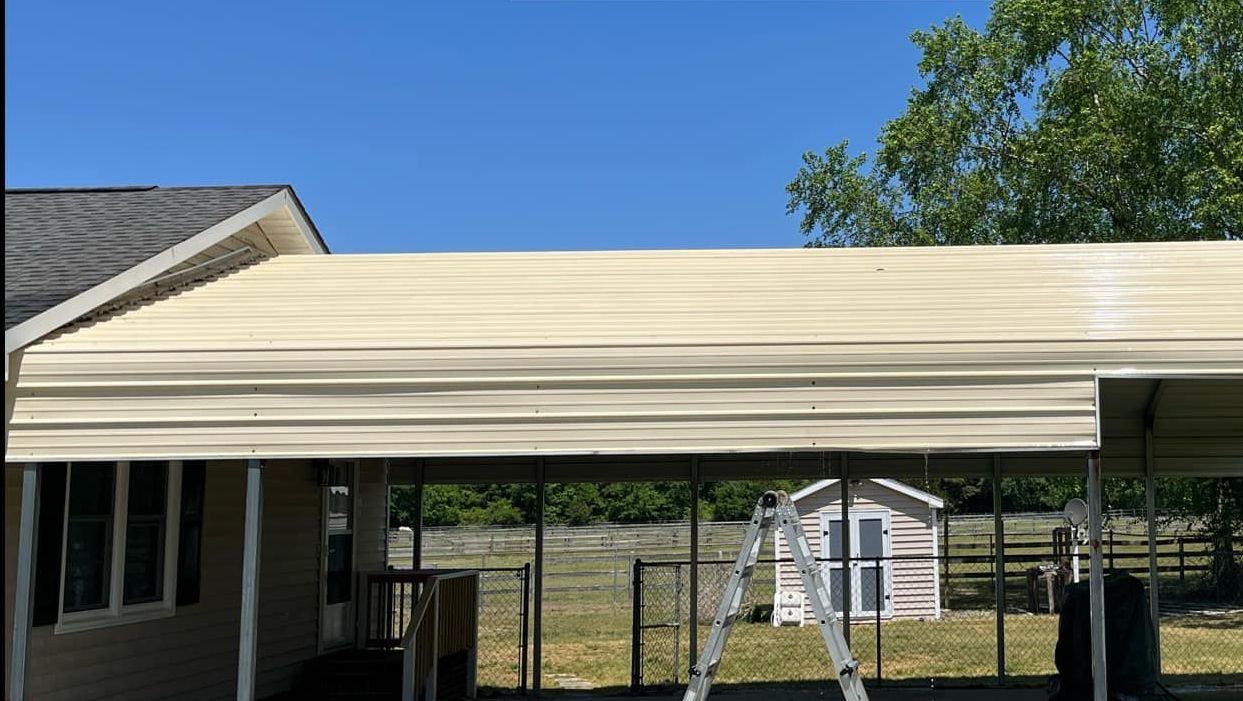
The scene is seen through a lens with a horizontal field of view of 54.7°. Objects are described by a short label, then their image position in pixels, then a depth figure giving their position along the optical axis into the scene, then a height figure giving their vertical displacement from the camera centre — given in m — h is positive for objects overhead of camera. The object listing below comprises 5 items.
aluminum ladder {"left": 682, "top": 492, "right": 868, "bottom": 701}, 5.87 -0.53
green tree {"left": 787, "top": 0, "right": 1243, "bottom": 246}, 20.09 +6.61
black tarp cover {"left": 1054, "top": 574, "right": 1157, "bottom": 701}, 7.71 -0.96
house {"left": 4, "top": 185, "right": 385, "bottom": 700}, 7.52 -0.28
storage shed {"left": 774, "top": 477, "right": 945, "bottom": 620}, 19.28 -0.74
